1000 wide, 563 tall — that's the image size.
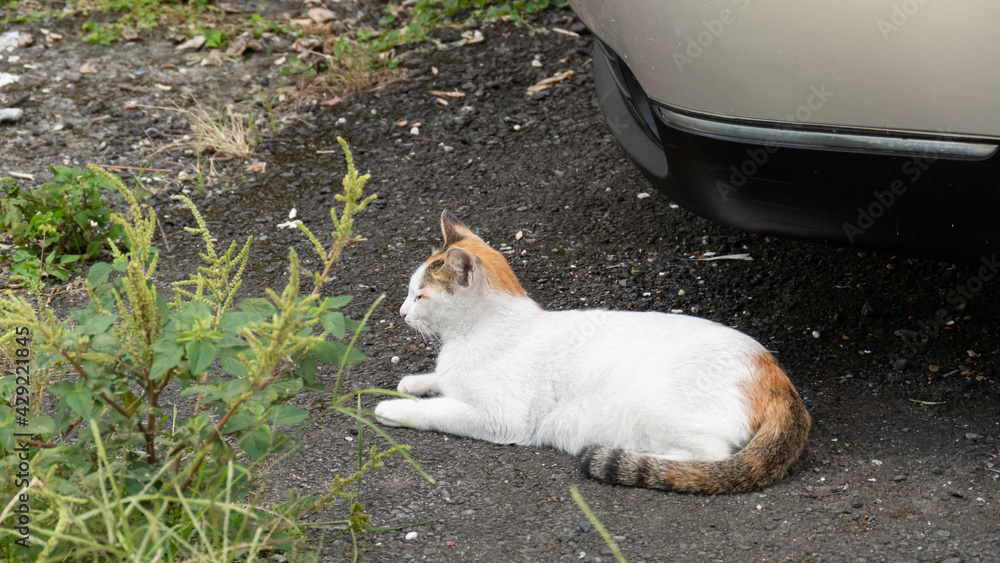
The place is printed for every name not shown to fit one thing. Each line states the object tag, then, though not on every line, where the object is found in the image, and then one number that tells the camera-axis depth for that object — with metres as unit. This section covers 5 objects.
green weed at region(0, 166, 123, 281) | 4.14
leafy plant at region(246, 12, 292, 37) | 6.56
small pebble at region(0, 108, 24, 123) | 5.45
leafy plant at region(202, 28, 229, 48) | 6.40
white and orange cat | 2.73
